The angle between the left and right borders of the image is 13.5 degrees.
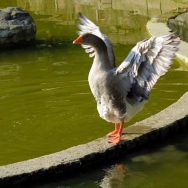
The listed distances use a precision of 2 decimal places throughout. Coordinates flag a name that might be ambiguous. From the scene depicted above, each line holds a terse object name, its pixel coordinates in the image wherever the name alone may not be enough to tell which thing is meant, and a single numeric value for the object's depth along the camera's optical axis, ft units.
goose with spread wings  22.55
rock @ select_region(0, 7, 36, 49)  46.61
